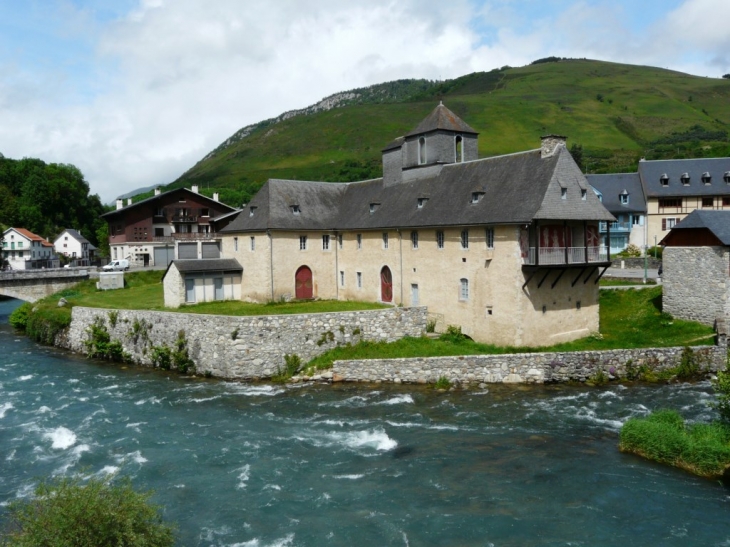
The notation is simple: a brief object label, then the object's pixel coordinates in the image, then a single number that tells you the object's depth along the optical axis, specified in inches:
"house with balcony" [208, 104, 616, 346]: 1115.9
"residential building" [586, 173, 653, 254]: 2263.8
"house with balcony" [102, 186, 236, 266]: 2320.4
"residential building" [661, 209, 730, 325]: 1168.8
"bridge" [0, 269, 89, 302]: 1771.7
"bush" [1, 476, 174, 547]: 430.0
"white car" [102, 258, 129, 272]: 2118.6
